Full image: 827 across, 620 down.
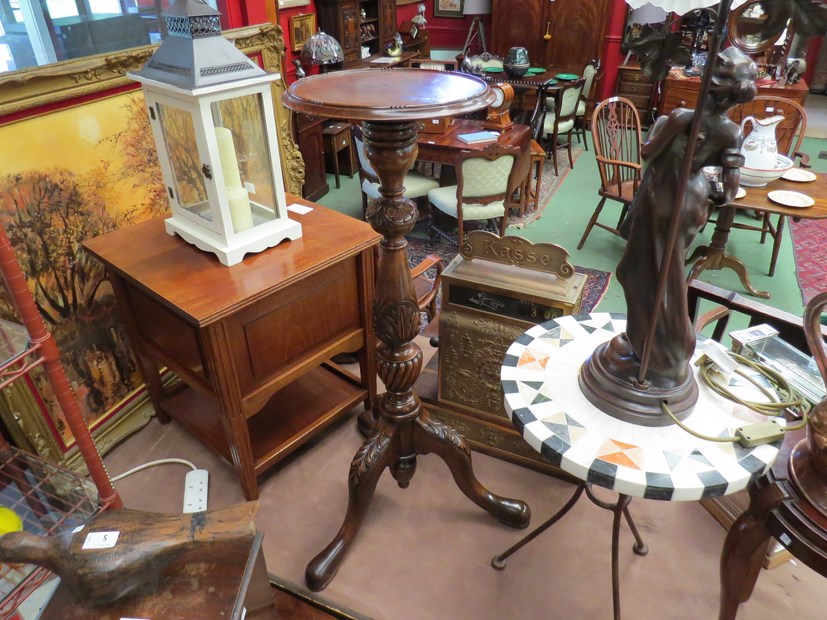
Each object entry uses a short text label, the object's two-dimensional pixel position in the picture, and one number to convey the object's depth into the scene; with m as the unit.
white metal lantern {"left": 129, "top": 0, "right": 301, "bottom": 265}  1.42
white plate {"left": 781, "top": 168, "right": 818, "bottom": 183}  3.04
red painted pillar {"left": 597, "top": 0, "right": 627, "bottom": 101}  6.12
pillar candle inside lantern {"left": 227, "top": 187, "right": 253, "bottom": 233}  1.61
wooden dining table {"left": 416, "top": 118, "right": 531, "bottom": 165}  3.53
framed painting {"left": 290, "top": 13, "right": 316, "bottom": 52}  4.07
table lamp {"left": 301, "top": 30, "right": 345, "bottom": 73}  4.02
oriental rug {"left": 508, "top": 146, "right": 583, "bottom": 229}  4.16
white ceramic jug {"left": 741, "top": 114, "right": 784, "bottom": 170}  2.87
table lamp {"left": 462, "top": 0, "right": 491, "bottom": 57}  6.46
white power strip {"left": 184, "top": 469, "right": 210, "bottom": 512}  1.86
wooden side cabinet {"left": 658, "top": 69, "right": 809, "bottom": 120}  5.13
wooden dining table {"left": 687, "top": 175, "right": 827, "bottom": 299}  2.75
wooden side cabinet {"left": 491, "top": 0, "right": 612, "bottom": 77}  6.18
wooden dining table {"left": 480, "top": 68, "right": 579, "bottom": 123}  4.91
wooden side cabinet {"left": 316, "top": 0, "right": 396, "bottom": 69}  4.41
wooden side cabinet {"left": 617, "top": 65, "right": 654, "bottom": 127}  6.25
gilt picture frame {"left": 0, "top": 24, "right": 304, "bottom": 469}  1.62
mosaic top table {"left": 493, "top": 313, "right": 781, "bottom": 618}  1.01
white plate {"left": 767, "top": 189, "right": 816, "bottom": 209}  2.77
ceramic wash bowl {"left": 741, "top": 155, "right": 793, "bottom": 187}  2.94
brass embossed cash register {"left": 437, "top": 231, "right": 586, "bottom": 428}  1.71
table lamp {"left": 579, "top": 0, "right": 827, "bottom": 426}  0.98
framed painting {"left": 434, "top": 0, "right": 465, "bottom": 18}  7.23
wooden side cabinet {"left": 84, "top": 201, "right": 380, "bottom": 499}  1.54
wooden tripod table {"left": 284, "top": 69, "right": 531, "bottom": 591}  1.11
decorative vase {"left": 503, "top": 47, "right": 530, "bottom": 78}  5.10
